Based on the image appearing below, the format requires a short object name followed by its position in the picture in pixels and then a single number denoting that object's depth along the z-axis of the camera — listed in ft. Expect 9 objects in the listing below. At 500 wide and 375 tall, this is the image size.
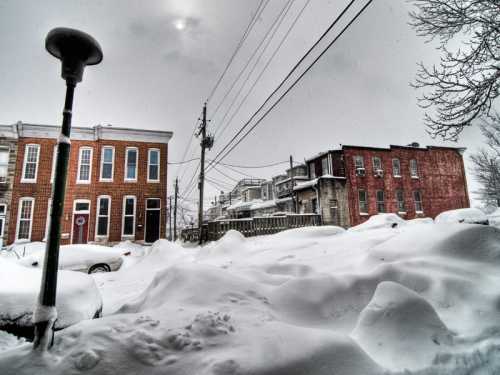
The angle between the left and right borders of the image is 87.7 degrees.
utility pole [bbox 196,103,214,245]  53.01
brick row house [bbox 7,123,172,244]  60.03
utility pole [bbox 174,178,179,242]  126.67
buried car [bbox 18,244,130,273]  26.36
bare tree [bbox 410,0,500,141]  18.25
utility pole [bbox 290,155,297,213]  83.42
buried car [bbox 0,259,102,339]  9.30
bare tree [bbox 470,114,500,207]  60.29
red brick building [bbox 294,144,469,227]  79.87
